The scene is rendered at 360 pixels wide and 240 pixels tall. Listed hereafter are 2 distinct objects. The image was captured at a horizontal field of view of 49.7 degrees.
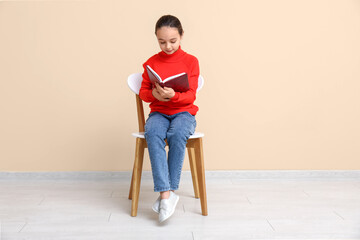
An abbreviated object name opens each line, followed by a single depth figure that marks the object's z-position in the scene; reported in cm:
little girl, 166
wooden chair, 173
